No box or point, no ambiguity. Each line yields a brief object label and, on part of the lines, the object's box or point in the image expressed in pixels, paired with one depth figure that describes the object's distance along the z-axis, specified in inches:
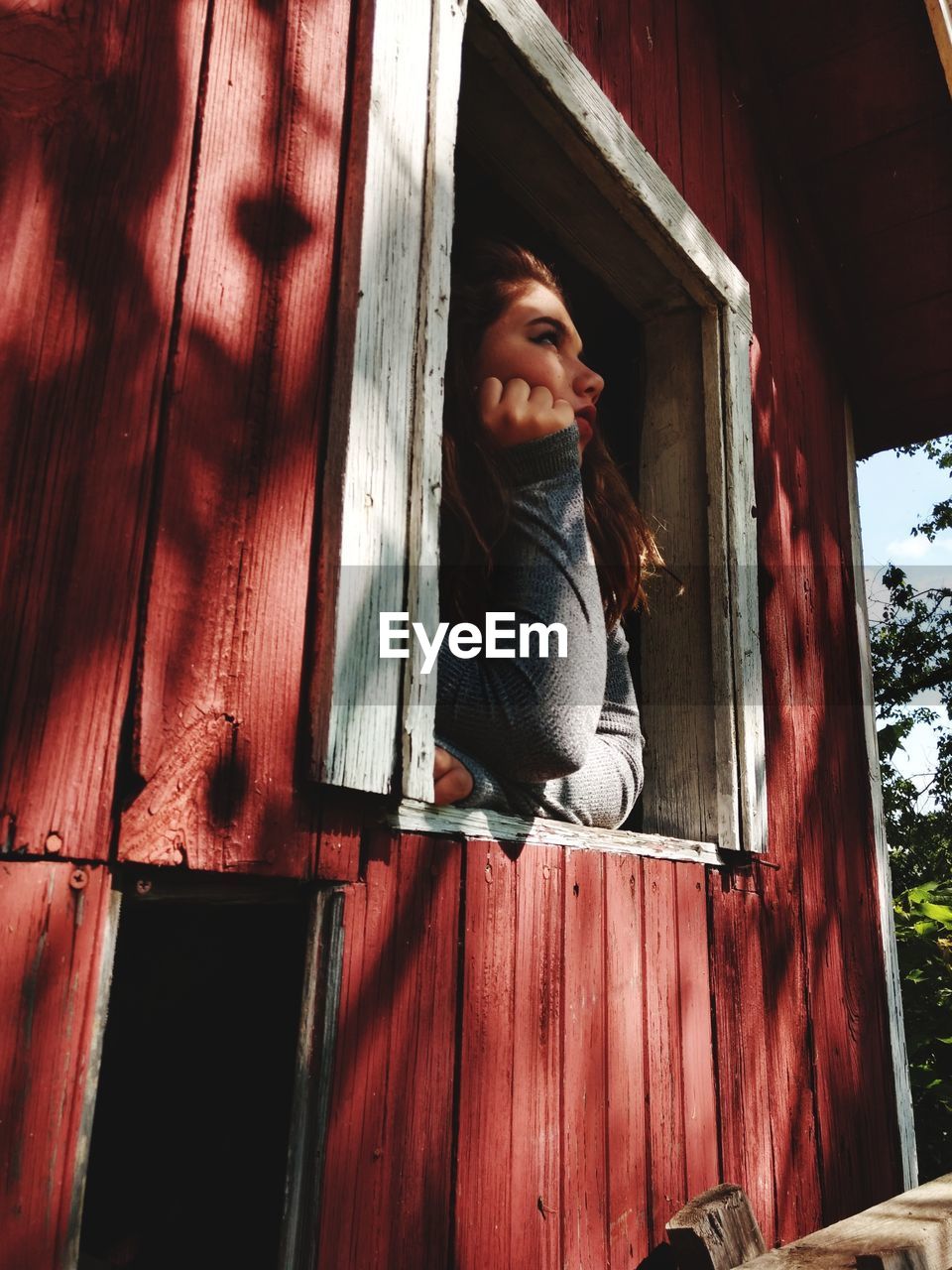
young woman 65.7
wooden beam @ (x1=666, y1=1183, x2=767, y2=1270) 66.2
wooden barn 41.7
